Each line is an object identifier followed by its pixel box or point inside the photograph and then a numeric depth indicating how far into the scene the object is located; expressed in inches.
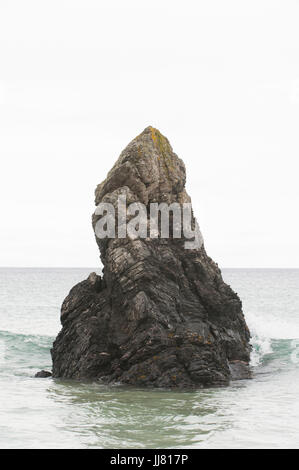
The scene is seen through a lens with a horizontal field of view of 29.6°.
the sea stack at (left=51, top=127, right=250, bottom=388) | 829.2
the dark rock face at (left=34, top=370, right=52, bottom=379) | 931.0
